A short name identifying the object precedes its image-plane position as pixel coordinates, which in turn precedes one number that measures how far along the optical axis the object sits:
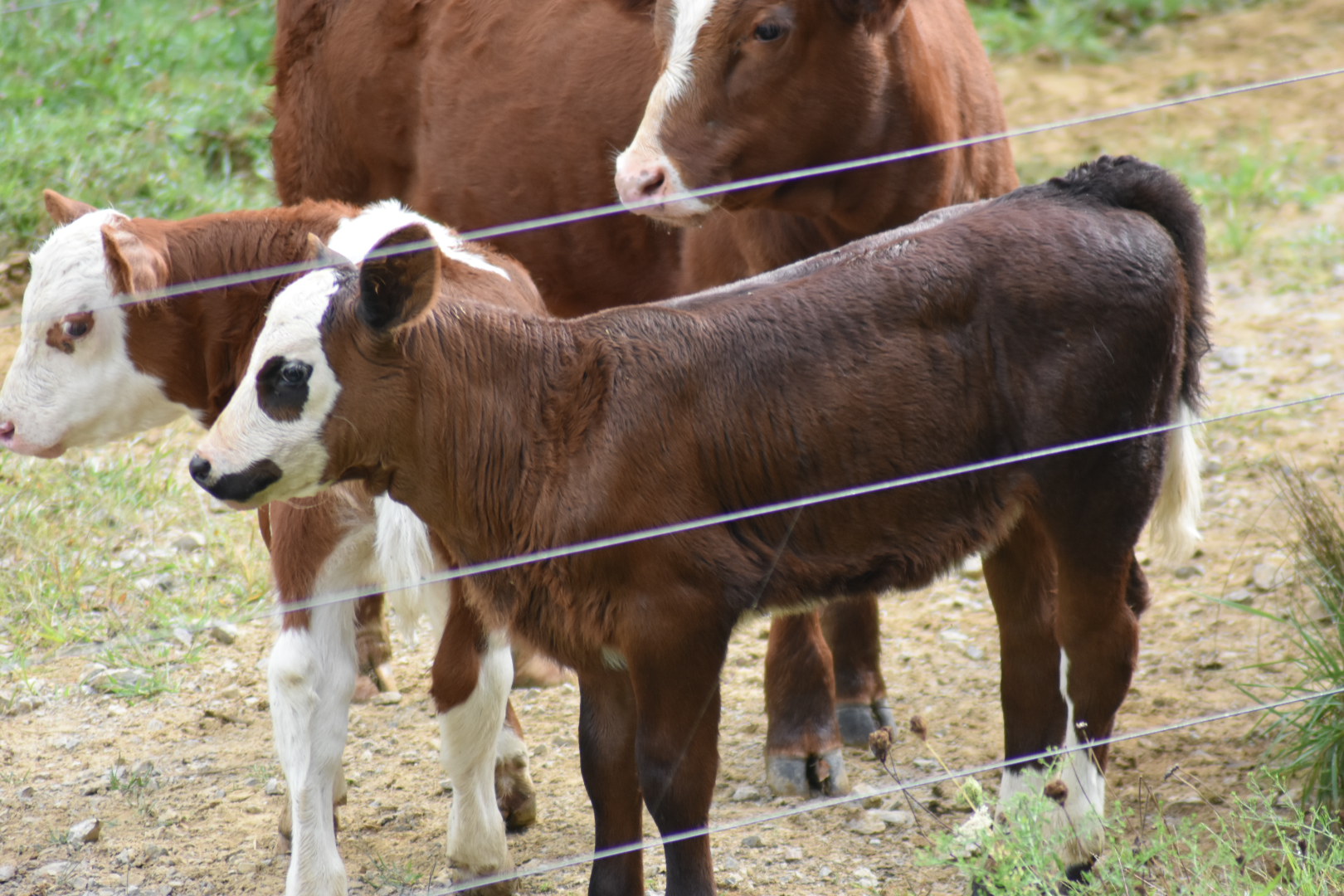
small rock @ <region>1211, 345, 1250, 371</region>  11.93
